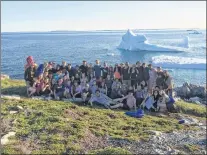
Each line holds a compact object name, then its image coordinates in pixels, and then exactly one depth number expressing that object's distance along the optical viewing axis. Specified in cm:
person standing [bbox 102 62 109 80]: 930
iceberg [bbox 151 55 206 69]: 2384
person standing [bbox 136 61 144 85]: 919
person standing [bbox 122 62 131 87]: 922
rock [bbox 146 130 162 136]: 689
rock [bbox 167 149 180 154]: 606
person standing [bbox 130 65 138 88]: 919
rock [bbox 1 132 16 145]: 578
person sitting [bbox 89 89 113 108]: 887
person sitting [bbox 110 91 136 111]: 885
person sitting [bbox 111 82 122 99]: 904
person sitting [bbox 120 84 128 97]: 910
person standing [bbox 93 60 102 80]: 929
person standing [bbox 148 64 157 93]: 921
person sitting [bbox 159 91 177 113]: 902
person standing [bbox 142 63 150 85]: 919
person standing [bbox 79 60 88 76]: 930
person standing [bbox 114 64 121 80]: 926
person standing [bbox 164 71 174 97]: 929
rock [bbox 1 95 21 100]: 849
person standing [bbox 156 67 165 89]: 928
